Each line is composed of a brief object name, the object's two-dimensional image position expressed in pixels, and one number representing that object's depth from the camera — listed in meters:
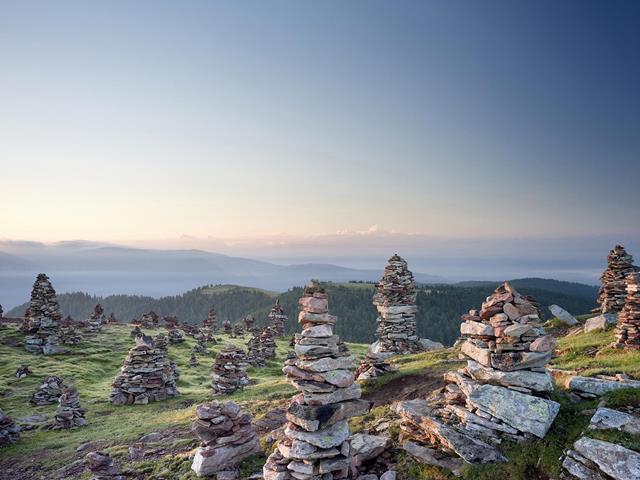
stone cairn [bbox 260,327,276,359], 64.09
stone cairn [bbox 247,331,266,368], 57.98
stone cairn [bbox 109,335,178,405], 37.28
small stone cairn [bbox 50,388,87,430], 29.59
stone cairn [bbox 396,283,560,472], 13.27
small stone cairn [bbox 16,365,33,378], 44.10
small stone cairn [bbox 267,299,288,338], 92.39
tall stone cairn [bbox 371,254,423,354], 38.34
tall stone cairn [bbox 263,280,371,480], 14.03
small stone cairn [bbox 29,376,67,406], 36.81
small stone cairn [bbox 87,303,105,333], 77.09
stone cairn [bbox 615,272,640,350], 23.91
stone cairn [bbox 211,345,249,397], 37.16
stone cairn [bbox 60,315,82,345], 63.00
